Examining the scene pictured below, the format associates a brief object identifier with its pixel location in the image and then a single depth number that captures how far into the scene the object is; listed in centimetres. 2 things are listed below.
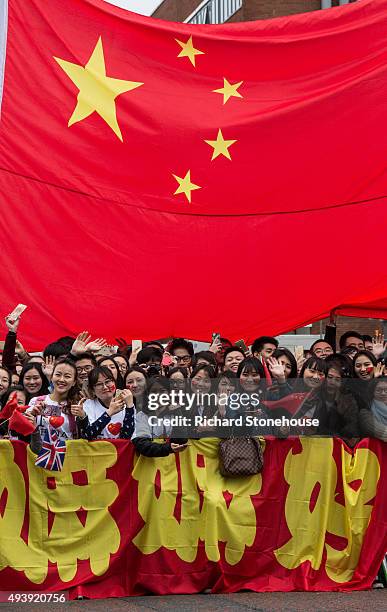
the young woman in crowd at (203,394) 850
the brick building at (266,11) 2494
